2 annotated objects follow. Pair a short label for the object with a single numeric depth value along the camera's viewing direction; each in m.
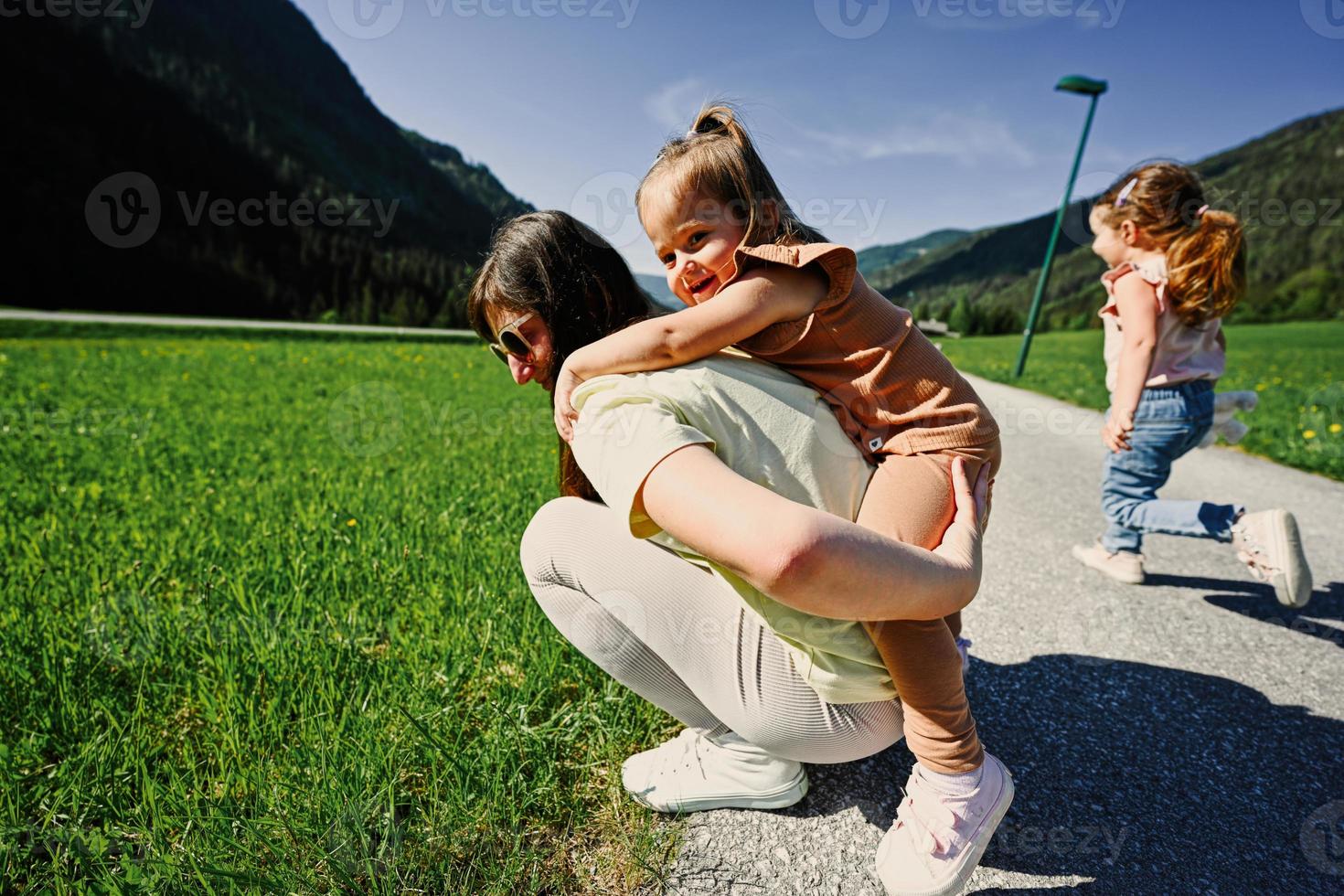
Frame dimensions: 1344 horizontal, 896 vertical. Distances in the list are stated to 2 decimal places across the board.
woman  0.96
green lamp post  12.16
